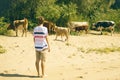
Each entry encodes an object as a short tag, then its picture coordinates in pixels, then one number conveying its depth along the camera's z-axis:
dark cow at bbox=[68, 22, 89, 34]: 26.78
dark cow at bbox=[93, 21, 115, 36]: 28.48
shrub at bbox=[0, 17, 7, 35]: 23.30
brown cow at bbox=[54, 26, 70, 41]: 21.73
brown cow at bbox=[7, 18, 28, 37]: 23.28
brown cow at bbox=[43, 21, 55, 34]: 24.56
